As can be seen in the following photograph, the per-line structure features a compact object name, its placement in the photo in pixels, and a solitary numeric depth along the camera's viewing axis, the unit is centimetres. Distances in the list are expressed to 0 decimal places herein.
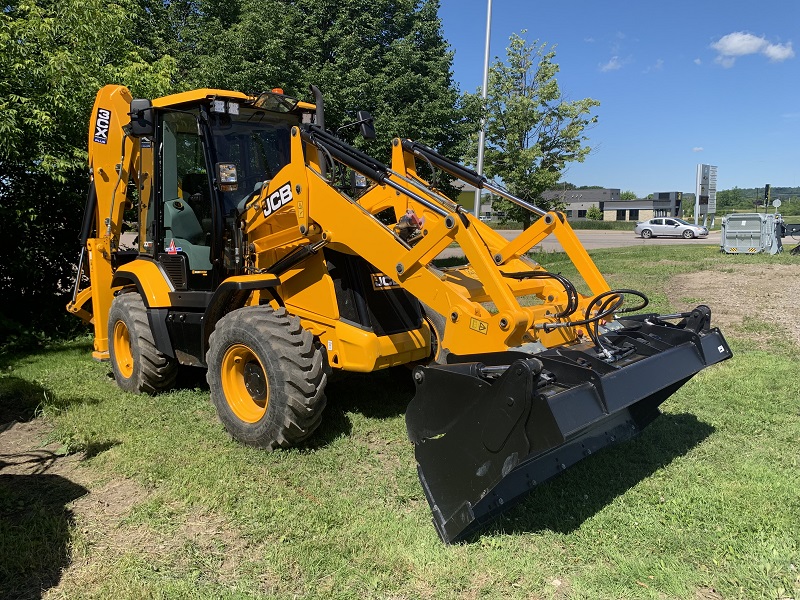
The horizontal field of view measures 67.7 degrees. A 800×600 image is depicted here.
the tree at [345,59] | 1270
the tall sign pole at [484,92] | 1706
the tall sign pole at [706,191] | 3787
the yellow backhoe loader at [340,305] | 333
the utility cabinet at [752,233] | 1970
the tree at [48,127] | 769
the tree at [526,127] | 1970
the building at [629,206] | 7500
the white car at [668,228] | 3800
